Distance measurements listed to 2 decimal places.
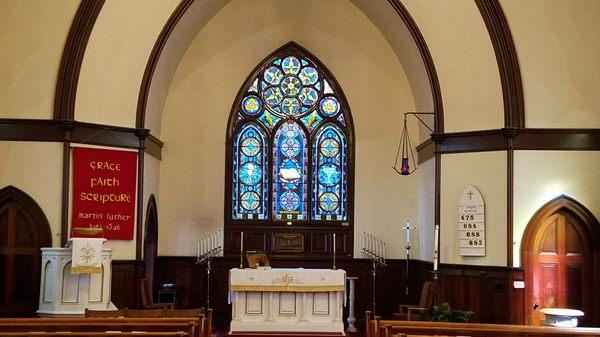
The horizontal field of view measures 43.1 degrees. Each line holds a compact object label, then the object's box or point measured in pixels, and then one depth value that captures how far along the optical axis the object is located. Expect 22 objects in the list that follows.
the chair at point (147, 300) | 12.98
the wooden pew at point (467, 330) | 7.32
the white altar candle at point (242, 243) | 15.30
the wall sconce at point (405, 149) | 15.84
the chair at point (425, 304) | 12.34
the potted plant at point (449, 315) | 10.66
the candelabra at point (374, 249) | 15.54
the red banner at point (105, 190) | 12.54
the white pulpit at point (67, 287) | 10.90
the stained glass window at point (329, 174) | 16.23
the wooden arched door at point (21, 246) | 12.13
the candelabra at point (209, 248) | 15.36
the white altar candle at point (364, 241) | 15.78
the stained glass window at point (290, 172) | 16.25
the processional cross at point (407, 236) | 14.91
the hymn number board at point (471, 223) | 12.66
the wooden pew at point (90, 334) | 6.98
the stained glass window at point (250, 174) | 16.16
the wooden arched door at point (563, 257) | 12.34
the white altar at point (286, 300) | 13.59
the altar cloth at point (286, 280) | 13.61
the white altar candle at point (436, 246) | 11.97
